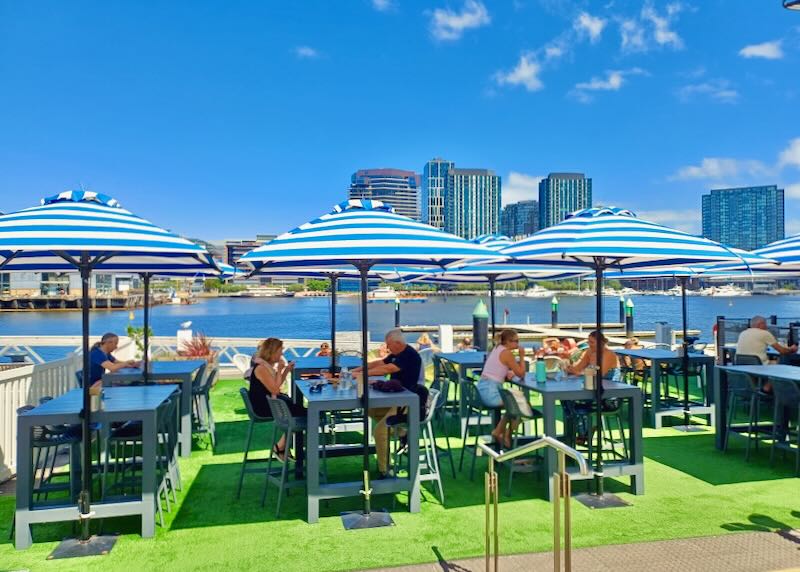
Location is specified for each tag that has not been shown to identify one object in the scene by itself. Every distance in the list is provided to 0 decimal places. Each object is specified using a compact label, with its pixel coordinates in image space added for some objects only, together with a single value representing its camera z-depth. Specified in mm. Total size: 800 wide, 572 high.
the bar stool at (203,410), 7184
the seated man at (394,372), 5329
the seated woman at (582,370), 5668
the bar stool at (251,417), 5246
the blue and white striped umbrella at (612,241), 4609
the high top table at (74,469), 4160
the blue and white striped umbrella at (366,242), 4258
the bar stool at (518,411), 5293
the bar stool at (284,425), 4855
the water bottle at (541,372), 5645
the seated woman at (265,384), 5320
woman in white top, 5848
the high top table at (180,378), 6723
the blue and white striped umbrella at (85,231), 3744
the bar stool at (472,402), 5797
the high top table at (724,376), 6230
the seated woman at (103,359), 6484
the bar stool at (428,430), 5074
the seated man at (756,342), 7641
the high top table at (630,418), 5160
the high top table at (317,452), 4695
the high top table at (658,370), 7980
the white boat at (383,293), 87425
